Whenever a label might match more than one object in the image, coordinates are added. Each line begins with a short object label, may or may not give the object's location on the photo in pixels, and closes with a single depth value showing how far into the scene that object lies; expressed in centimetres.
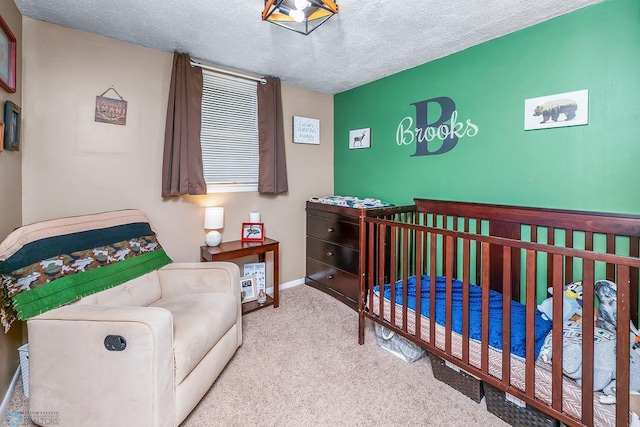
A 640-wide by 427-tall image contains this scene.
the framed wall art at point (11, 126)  162
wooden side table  252
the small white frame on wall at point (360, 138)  318
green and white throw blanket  141
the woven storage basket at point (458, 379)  163
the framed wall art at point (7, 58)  157
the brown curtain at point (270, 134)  297
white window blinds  272
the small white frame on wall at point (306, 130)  329
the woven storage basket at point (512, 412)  138
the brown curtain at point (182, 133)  241
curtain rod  253
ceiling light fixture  154
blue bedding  157
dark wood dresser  278
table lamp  263
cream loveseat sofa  126
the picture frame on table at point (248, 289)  292
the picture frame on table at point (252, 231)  290
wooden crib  114
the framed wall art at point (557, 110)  180
